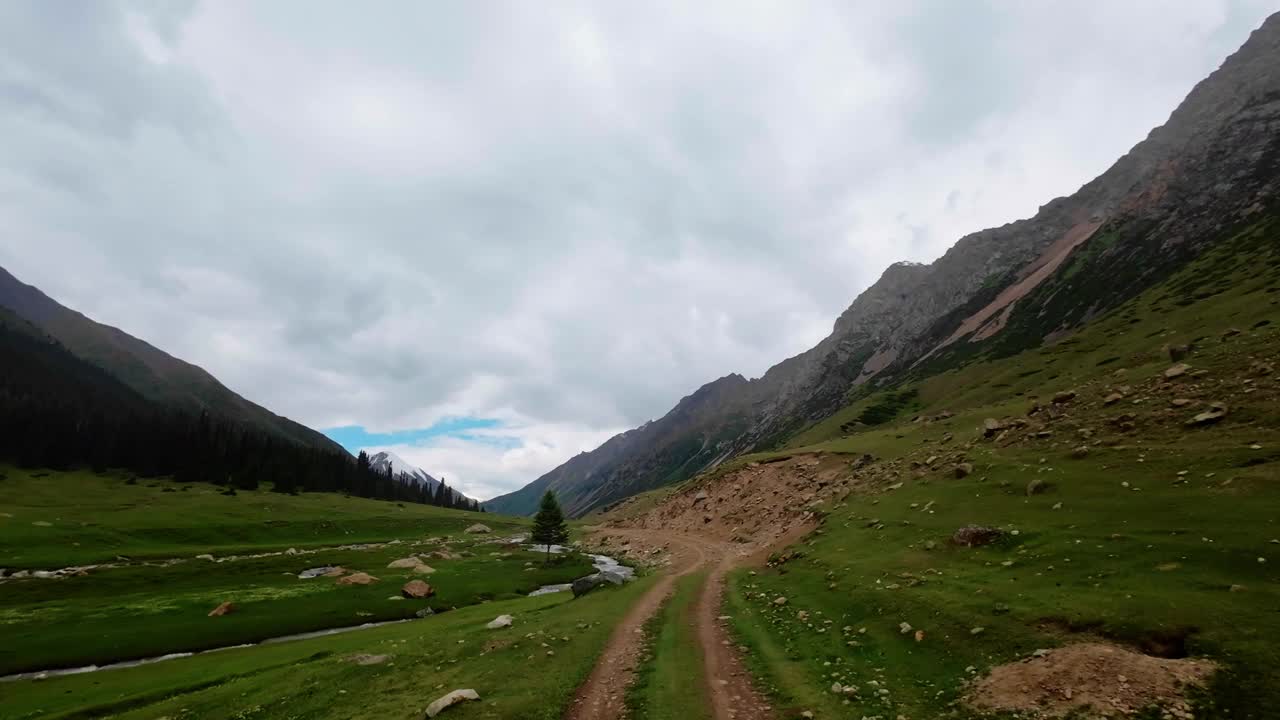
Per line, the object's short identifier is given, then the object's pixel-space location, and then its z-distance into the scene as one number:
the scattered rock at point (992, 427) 49.72
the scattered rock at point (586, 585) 45.24
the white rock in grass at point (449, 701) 17.91
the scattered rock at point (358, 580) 58.89
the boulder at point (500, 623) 32.44
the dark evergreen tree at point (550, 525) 85.28
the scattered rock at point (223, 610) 44.44
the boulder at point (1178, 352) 48.48
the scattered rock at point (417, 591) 53.22
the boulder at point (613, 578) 47.84
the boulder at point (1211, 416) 31.52
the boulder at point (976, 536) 28.94
